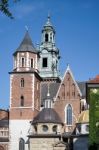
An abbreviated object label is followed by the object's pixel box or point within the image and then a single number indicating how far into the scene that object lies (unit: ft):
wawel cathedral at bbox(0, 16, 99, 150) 224.33
